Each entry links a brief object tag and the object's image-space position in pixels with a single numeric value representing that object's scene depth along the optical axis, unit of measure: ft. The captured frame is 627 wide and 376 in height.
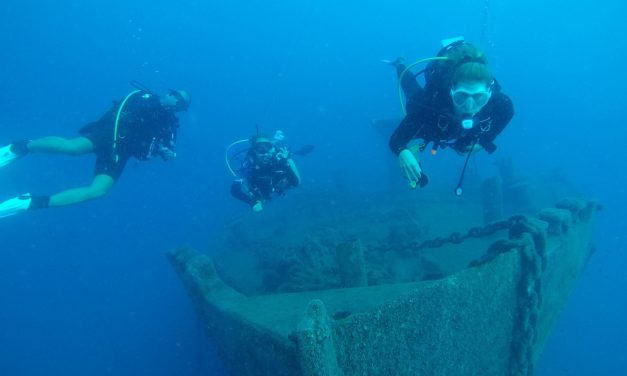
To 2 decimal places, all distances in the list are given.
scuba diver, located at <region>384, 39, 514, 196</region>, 11.21
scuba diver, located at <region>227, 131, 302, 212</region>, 20.33
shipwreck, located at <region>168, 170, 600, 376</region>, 7.62
